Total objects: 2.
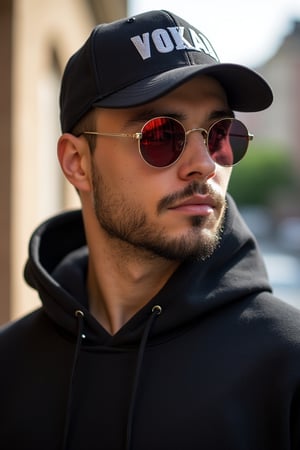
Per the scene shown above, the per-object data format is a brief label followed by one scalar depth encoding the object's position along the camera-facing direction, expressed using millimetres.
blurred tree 33477
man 826
